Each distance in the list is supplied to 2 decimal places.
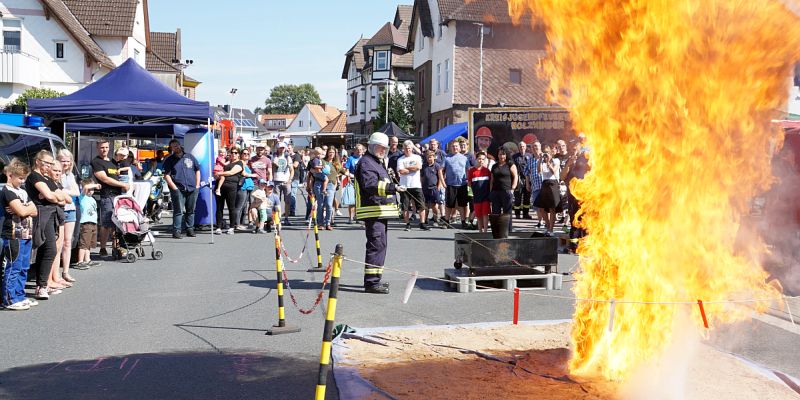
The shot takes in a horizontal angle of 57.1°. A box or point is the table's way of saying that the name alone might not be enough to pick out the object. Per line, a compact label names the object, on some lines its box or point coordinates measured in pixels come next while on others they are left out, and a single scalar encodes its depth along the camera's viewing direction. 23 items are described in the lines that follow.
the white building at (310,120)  107.94
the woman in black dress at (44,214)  8.48
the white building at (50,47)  34.93
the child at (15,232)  7.82
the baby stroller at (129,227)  11.84
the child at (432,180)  17.41
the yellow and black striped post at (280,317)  7.13
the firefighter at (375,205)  9.23
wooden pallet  9.37
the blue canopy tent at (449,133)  26.06
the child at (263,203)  16.77
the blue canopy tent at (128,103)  14.38
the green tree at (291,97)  156.75
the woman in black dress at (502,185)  14.59
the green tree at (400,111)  56.91
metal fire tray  9.35
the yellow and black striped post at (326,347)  4.41
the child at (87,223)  11.16
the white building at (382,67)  66.75
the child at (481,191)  15.29
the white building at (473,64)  38.41
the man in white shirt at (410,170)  16.20
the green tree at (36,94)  32.30
